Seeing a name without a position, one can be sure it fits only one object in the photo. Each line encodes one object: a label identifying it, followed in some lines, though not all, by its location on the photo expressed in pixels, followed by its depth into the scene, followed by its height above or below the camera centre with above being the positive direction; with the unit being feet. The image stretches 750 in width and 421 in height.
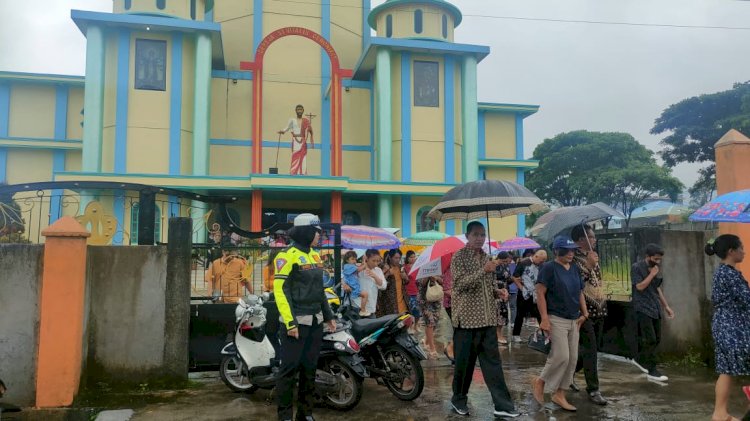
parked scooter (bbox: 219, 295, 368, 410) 18.31 -3.41
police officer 16.14 -1.59
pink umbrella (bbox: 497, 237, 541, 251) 42.36 +1.08
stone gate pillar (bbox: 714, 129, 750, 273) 26.05 +4.00
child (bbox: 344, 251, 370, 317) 26.81 -1.04
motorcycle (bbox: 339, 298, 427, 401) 19.04 -3.16
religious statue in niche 74.90 +15.43
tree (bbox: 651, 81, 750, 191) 107.55 +26.24
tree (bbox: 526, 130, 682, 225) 126.82 +20.26
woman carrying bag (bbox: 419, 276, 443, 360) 27.09 -2.00
